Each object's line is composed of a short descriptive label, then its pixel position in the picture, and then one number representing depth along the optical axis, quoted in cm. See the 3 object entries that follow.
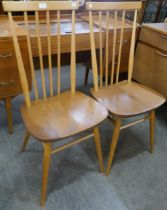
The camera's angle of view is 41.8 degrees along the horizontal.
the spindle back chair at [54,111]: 111
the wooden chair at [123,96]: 133
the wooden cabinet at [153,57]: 174
